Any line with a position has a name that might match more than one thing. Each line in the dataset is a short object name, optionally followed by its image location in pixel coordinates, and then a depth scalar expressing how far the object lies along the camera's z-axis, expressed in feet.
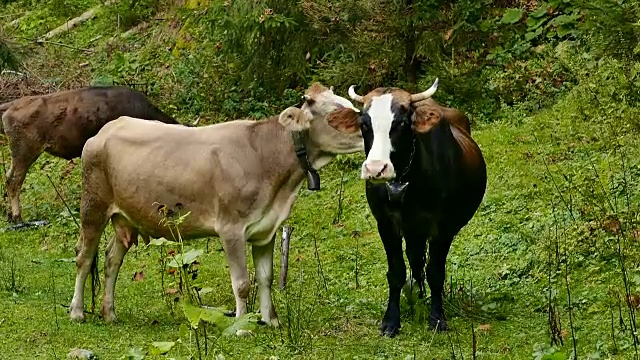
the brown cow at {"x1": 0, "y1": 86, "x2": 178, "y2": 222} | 46.88
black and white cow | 25.25
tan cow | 27.43
